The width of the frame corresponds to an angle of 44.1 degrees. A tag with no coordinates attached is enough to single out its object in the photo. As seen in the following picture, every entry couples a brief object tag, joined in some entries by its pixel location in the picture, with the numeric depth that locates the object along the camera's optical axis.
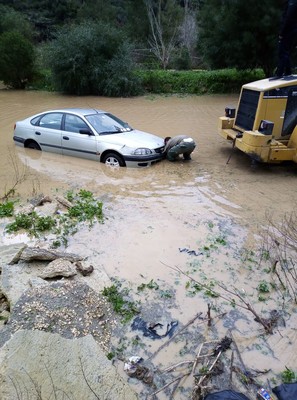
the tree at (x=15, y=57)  22.27
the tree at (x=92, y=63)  20.56
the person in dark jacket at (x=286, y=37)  9.60
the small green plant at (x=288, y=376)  3.39
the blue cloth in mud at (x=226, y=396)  3.02
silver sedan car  8.73
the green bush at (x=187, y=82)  22.14
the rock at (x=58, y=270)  4.50
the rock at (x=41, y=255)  4.82
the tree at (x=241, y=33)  18.64
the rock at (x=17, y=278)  4.12
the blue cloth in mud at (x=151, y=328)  3.91
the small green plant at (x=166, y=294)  4.48
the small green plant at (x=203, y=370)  3.37
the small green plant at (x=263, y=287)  4.58
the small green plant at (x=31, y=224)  6.11
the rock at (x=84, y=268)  4.73
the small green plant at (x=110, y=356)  3.60
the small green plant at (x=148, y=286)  4.61
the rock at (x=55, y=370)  2.88
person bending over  9.05
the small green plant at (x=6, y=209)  6.68
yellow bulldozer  8.16
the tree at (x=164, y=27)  28.94
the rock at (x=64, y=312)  3.61
